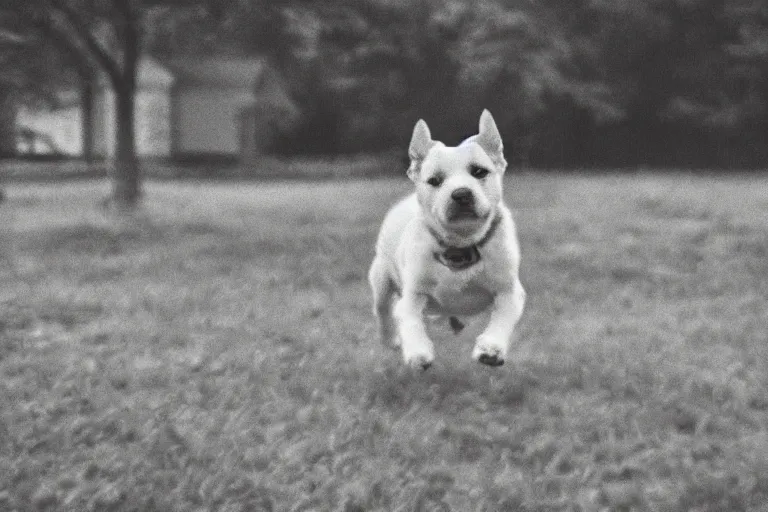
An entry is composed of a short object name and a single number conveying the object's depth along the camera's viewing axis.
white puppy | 3.96
